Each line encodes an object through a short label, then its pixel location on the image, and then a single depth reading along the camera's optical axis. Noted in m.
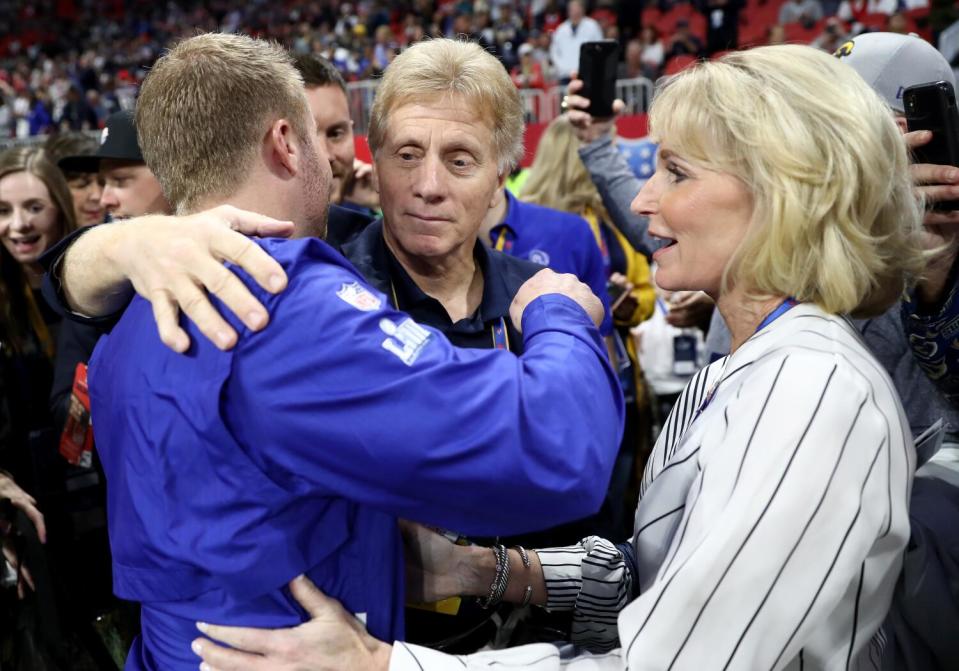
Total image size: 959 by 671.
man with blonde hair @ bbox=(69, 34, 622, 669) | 1.28
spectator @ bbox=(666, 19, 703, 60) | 13.98
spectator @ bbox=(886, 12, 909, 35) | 11.60
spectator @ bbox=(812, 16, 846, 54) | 12.00
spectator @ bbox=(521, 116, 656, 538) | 4.36
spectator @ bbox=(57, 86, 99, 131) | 18.78
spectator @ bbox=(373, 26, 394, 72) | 18.35
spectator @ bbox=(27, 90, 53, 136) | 19.27
